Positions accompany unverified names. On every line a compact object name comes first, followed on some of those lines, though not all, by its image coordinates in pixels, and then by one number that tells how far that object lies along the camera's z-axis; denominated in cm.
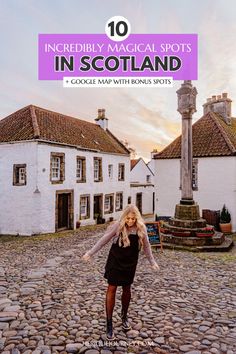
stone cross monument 1132
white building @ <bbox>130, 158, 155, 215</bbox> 3102
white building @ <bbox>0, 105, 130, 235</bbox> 1691
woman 386
